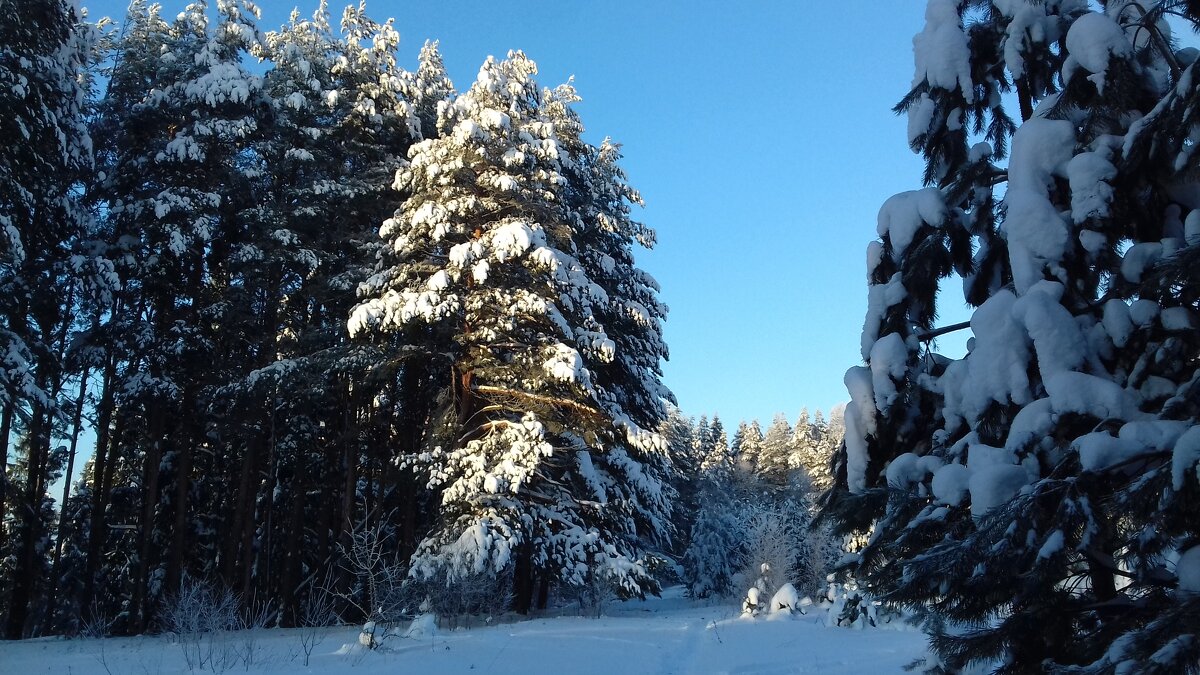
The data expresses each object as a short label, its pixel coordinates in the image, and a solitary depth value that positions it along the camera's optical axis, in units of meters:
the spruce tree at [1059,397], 3.20
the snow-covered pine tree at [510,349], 15.02
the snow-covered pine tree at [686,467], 47.85
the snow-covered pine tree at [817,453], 48.05
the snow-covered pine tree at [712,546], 46.22
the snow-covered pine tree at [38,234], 12.62
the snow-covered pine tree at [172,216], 17.58
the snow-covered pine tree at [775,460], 61.72
